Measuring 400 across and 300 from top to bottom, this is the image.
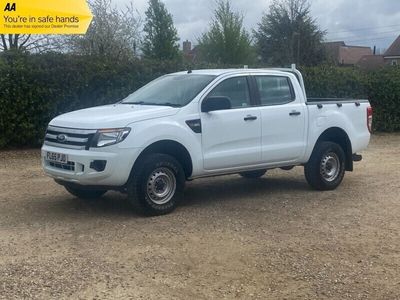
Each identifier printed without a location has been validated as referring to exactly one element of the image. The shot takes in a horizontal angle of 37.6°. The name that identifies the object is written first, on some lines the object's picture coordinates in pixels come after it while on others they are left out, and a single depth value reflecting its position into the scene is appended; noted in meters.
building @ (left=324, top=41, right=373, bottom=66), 74.59
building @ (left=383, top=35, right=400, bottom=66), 67.12
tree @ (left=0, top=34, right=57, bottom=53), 29.00
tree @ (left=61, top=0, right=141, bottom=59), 28.89
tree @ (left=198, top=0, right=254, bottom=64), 33.44
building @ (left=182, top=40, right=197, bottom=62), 54.88
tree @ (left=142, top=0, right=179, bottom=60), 32.66
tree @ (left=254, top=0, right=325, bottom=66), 44.19
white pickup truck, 6.86
